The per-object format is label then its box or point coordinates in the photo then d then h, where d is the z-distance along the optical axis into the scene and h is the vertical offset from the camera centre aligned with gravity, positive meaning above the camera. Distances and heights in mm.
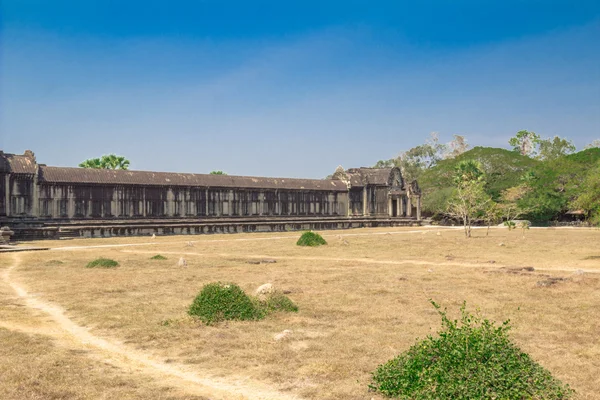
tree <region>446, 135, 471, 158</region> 129000 +17232
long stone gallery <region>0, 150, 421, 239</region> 49312 +2332
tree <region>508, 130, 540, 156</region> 124125 +17474
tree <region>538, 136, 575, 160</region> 120000 +15796
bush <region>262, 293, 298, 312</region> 15109 -2360
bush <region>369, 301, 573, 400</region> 7660 -2330
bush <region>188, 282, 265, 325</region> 14180 -2264
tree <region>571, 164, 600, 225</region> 31781 +1196
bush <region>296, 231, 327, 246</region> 39031 -1456
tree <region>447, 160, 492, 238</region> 53281 +3135
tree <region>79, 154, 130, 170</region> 83188 +9432
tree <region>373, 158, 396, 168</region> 134775 +14185
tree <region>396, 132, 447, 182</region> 130750 +15272
